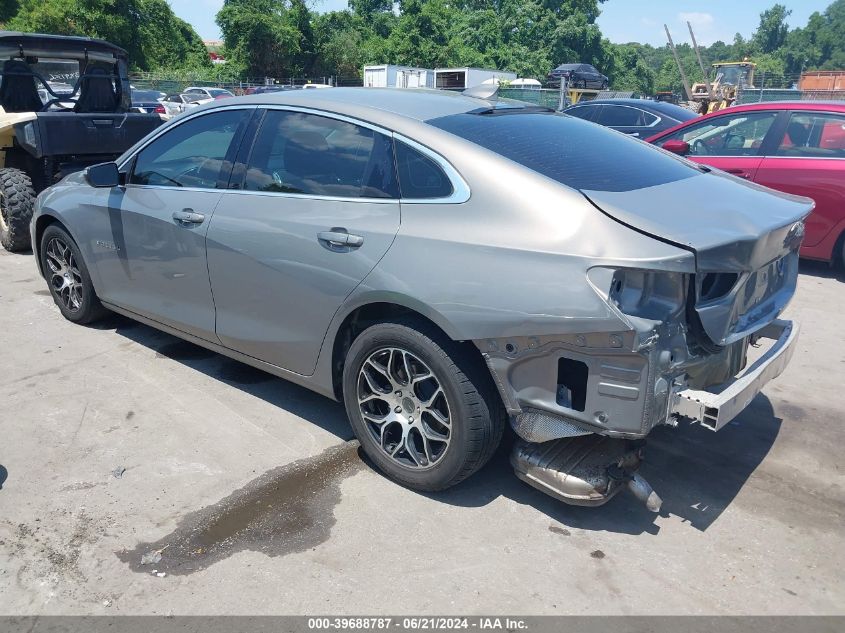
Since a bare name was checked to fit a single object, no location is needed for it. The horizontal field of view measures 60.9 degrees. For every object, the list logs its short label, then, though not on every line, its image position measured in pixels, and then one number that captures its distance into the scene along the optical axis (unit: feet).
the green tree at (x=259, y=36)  151.02
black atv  24.12
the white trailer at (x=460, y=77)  124.06
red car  22.44
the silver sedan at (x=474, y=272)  8.88
